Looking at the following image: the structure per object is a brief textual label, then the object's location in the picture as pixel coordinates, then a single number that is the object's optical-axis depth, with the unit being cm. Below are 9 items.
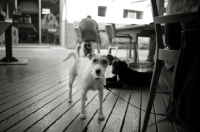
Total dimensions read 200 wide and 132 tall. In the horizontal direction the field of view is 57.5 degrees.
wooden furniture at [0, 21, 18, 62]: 433
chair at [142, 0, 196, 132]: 116
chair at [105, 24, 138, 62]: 464
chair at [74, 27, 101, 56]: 594
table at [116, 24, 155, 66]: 372
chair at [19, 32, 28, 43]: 1158
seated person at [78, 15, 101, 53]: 599
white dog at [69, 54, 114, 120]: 143
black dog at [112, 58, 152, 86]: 269
